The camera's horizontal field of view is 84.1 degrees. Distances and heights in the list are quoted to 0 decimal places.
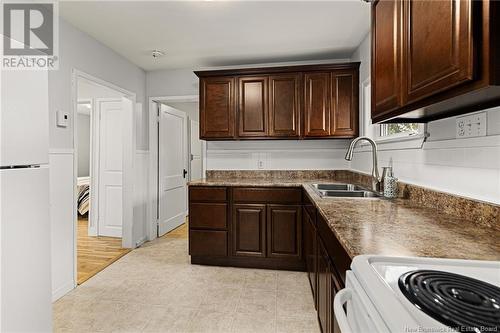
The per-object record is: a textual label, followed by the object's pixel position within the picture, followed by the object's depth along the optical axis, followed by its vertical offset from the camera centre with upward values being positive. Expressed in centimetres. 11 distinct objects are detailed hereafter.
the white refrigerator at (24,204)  132 -21
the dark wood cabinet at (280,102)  316 +71
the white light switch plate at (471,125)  122 +17
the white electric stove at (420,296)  51 -28
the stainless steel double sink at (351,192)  216 -24
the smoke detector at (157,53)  322 +129
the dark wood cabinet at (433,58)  76 +36
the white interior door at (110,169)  419 -9
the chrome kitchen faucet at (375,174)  218 -9
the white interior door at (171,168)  408 -9
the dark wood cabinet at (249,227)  289 -69
